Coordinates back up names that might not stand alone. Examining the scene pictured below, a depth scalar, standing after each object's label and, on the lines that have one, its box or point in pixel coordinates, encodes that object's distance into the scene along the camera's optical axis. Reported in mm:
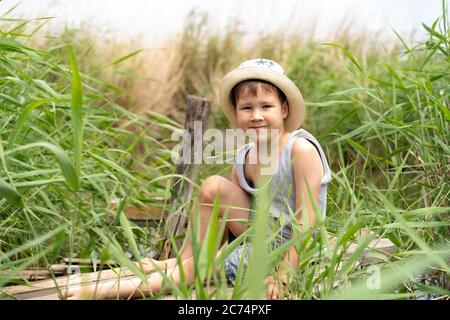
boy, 2465
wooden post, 3219
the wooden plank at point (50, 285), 2291
